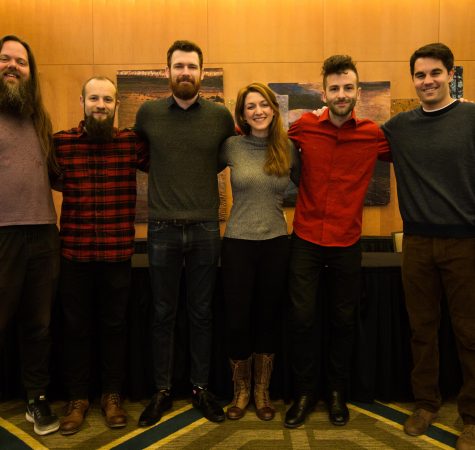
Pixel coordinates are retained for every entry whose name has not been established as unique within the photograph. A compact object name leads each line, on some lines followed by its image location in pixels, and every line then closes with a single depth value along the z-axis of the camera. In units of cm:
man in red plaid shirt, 192
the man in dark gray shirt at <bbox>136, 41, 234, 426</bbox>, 199
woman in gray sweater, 195
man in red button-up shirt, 196
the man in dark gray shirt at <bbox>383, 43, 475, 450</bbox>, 184
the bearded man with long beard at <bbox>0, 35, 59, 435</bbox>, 179
